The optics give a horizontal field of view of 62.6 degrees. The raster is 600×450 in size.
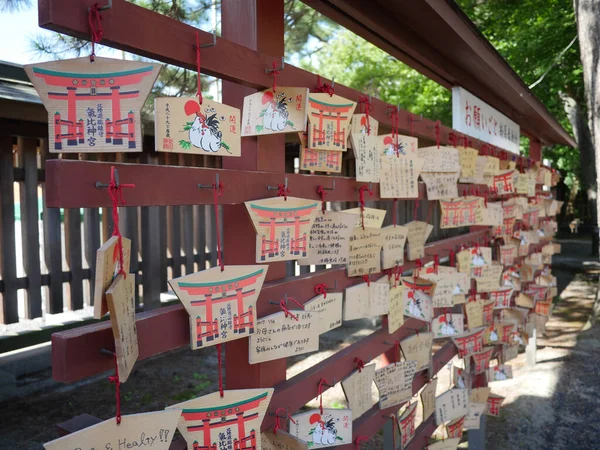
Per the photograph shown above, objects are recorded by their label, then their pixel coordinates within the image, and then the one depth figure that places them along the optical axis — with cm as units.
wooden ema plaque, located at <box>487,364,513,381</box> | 386
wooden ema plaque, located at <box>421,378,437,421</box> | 263
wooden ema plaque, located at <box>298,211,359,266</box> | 170
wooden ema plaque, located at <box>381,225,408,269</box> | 218
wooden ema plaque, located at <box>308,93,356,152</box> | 162
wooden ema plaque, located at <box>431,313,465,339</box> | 283
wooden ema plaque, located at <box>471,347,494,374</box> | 335
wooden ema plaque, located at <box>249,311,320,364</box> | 145
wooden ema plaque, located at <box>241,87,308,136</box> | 144
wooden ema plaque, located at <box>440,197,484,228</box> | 282
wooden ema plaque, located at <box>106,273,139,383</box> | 98
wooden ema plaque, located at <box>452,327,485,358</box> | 311
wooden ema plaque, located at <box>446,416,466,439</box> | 293
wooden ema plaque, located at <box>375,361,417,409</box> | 222
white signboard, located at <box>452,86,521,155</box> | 319
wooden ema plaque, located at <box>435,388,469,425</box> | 278
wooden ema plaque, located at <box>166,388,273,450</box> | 128
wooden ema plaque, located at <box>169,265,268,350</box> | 124
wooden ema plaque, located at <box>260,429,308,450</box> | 152
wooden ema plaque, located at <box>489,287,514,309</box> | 357
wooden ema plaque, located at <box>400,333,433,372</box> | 245
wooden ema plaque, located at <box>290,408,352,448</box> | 171
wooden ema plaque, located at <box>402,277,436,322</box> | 239
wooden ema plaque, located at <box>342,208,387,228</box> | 192
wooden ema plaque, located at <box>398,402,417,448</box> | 238
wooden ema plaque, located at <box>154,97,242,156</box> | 113
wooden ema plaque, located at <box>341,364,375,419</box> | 199
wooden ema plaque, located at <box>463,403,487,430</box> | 315
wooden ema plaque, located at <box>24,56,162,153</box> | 96
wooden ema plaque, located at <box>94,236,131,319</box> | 96
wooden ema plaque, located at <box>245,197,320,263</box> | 143
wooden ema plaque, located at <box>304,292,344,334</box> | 170
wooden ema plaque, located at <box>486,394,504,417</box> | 363
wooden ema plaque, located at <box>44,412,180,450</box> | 101
